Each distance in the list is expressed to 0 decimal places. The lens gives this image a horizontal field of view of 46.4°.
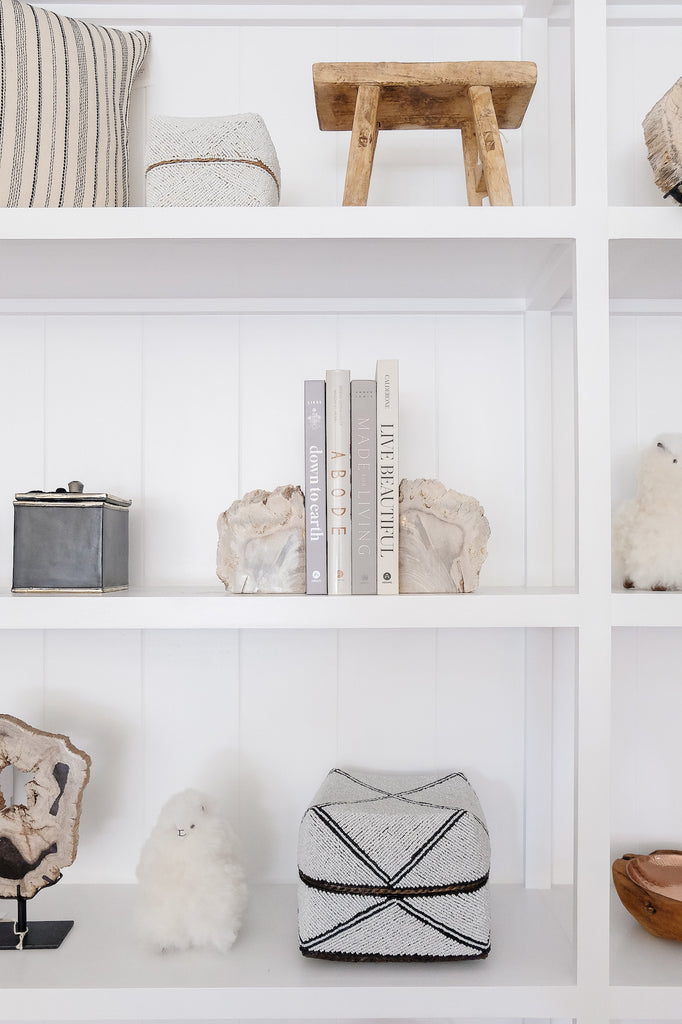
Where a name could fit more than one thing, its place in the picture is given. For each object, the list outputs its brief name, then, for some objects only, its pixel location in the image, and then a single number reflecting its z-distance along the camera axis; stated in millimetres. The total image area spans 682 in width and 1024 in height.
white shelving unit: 1186
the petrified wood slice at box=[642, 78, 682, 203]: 901
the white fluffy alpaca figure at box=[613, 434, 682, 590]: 994
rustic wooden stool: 958
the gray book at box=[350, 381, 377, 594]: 940
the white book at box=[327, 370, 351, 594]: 940
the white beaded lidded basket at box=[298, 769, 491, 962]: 946
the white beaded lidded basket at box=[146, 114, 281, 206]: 951
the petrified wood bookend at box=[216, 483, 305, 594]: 958
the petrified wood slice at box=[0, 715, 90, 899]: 1000
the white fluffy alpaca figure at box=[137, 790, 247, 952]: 977
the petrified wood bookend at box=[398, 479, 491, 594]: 956
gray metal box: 983
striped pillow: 998
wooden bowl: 999
